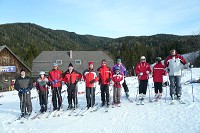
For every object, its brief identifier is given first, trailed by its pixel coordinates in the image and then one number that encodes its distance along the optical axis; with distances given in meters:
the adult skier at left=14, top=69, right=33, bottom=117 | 6.77
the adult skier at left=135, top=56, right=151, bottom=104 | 7.17
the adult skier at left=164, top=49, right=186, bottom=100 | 6.90
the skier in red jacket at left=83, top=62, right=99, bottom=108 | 6.91
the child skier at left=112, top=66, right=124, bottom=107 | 6.99
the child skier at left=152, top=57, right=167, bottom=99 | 7.18
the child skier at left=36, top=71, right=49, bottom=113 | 6.95
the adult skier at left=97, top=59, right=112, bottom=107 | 6.90
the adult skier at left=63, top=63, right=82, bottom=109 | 6.90
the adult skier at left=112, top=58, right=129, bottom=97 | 7.39
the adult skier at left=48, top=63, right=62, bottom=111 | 6.94
